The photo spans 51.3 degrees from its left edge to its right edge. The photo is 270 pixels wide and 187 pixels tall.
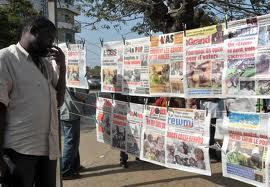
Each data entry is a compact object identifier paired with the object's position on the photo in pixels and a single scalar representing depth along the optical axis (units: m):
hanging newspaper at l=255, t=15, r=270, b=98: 2.46
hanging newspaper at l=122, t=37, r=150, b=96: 3.30
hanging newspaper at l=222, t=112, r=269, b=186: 2.54
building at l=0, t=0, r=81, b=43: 6.47
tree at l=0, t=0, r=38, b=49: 14.13
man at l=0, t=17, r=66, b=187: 1.96
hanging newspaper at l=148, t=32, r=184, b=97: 3.02
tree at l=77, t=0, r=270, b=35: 5.22
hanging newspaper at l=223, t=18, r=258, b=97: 2.55
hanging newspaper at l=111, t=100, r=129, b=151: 3.56
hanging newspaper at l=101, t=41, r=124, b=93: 3.55
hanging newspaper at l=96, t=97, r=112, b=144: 3.73
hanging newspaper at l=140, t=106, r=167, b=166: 3.18
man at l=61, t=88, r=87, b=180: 3.90
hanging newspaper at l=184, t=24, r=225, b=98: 2.75
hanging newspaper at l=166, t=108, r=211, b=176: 2.89
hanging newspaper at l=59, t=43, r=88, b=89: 3.83
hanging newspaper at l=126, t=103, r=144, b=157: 3.40
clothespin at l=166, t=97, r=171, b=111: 3.13
